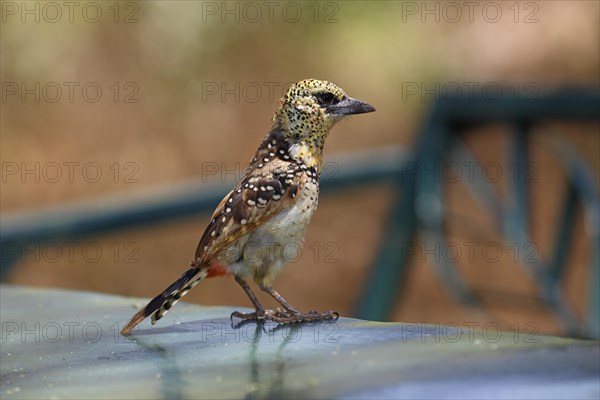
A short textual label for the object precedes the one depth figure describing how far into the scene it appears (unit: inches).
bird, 264.5
